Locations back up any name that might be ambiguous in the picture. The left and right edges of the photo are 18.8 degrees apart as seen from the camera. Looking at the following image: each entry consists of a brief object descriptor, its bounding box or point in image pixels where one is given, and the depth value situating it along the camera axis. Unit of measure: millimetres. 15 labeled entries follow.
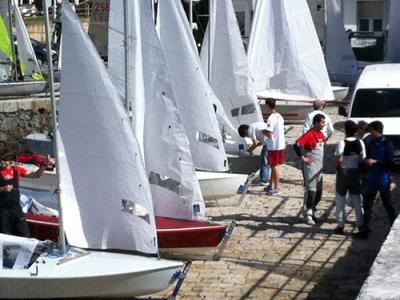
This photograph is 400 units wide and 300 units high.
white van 20391
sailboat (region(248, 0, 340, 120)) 25156
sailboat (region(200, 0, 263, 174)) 21281
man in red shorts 18562
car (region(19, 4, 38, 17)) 44634
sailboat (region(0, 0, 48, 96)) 25859
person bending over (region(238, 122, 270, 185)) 19078
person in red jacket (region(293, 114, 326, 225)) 16234
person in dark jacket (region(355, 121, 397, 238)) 15438
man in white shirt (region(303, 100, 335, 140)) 17686
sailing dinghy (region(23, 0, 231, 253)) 15484
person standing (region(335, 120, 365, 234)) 15445
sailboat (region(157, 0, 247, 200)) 17844
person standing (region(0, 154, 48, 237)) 14531
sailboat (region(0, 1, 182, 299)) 13641
